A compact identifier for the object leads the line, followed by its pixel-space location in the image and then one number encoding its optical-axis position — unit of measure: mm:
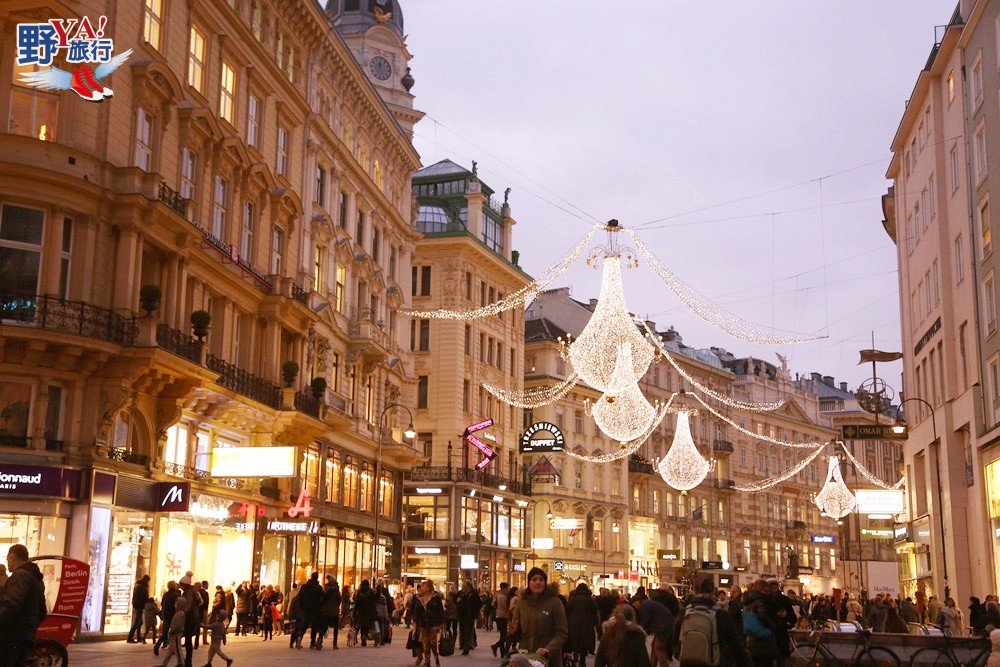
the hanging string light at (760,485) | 96312
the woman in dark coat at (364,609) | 31922
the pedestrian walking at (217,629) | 21678
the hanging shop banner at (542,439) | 58094
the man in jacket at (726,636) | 12617
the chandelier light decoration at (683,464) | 71356
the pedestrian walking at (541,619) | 12664
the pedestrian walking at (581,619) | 19875
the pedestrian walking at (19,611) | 11805
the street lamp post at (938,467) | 39156
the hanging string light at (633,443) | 84625
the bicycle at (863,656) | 18781
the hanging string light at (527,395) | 66881
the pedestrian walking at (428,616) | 24062
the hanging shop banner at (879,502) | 47688
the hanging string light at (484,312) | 41356
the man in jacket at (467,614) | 31500
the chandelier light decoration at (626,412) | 42947
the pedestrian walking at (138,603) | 28250
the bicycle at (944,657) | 18312
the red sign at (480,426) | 57562
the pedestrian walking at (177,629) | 20516
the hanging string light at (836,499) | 64250
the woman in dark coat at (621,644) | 13727
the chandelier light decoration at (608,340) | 29438
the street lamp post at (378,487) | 44469
